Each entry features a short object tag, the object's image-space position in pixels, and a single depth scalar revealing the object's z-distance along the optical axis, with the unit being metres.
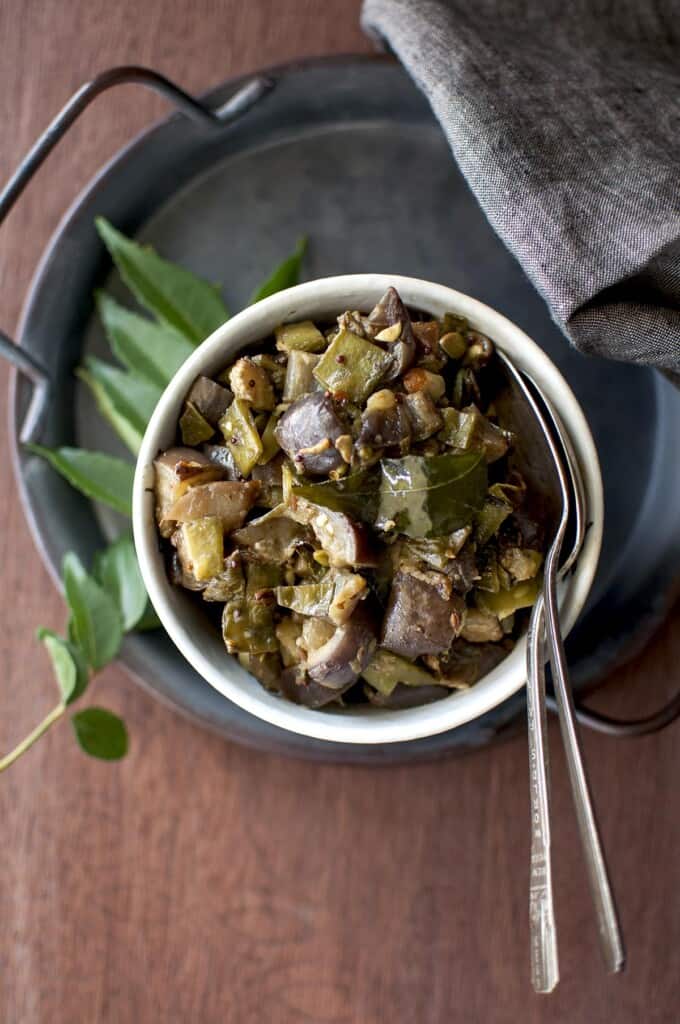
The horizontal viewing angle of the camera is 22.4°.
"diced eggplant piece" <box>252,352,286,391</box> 0.49
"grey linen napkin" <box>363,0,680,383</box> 0.51
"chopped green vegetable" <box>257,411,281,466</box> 0.48
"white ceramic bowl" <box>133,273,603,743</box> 0.48
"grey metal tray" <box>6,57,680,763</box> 0.57
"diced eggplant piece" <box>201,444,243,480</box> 0.48
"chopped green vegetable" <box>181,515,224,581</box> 0.47
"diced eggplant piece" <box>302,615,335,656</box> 0.48
